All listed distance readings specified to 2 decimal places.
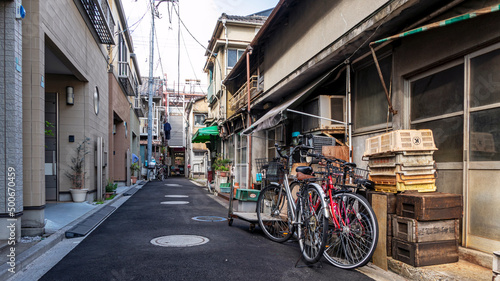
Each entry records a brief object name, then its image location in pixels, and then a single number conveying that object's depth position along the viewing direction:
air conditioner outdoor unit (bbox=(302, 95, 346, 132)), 7.38
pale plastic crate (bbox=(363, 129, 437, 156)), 4.13
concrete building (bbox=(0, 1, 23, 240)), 4.88
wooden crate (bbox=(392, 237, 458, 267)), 3.75
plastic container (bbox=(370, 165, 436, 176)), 4.10
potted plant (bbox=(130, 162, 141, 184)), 21.86
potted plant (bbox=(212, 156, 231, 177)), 15.66
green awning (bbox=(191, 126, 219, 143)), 19.75
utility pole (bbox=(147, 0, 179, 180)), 24.55
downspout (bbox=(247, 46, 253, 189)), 12.98
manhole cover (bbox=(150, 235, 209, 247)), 5.17
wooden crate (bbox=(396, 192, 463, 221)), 3.76
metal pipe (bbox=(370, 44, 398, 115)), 5.21
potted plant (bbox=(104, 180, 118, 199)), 12.13
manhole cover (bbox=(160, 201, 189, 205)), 10.94
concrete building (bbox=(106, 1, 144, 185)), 15.05
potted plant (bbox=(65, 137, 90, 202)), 9.44
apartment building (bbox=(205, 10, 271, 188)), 17.99
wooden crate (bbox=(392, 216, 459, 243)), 3.80
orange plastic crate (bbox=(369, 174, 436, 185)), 4.11
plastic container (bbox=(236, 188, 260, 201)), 6.86
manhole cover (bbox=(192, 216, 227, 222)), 7.74
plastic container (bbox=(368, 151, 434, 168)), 4.11
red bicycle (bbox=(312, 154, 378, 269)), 3.85
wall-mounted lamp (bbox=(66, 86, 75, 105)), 9.66
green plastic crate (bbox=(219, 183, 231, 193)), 14.79
